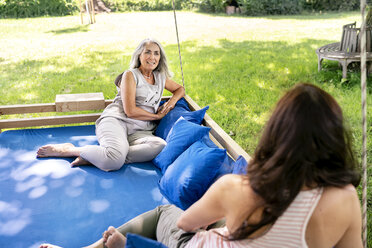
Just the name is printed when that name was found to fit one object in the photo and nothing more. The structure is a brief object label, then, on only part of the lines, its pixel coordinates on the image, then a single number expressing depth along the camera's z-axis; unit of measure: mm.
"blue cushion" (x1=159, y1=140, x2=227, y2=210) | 2307
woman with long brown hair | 1171
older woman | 2982
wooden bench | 5465
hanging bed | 2252
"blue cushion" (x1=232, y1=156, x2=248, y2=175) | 2133
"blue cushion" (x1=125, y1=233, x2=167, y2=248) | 1435
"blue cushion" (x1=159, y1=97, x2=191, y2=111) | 3646
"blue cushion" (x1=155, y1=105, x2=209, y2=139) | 3271
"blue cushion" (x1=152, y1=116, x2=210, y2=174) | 2787
